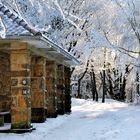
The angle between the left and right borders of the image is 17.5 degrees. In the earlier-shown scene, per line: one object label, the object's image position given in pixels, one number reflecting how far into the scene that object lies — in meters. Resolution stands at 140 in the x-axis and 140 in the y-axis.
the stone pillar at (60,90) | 23.05
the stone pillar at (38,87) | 17.33
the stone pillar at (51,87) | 20.22
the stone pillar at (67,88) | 25.80
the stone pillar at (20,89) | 14.70
